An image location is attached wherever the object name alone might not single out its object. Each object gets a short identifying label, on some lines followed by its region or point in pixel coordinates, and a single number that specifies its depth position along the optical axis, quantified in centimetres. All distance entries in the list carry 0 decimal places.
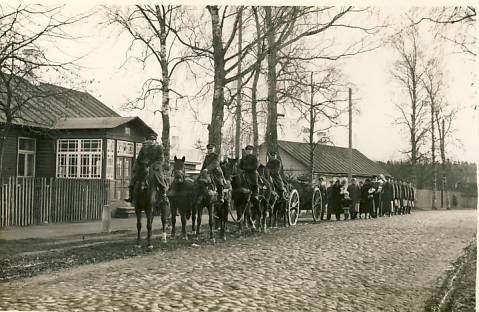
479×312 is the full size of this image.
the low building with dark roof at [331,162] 2952
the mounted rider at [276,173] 1538
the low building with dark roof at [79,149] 1959
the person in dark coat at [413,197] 2194
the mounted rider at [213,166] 1241
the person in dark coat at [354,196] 2078
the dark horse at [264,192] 1439
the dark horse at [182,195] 1219
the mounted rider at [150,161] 1071
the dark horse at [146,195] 1073
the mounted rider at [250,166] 1348
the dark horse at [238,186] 1341
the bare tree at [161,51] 1407
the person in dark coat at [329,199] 2027
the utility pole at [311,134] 1908
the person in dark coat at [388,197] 2212
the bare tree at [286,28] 1389
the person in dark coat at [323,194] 1981
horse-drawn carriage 1841
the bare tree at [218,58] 1458
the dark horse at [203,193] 1213
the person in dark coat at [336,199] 2047
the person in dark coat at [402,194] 2218
